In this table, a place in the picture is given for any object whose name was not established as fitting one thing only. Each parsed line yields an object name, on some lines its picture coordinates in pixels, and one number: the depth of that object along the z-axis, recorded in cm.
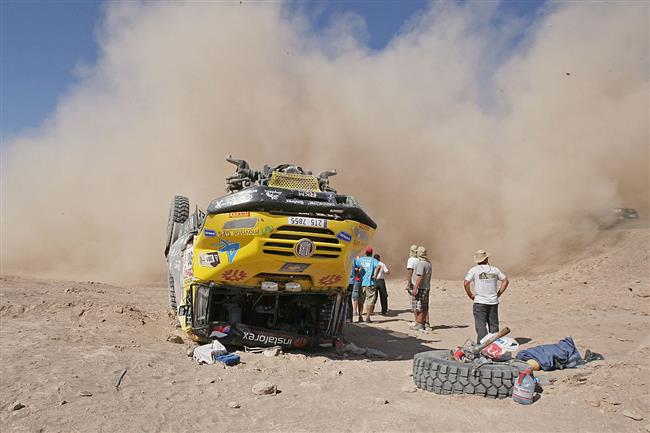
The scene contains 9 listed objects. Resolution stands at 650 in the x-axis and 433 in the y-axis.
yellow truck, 489
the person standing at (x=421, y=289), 759
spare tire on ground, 380
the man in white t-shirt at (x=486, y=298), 617
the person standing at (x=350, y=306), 597
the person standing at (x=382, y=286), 946
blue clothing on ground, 496
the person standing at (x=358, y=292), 920
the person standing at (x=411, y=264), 848
